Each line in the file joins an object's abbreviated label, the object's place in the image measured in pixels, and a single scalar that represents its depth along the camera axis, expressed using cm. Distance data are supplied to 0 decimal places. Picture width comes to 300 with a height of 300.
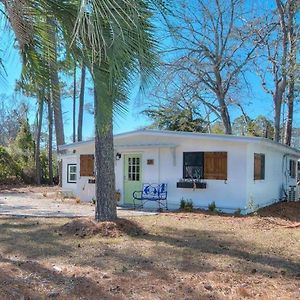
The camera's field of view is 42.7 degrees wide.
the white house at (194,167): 1209
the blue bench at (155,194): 1302
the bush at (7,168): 2448
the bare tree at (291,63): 1432
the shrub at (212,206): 1219
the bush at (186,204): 1236
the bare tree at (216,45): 1955
